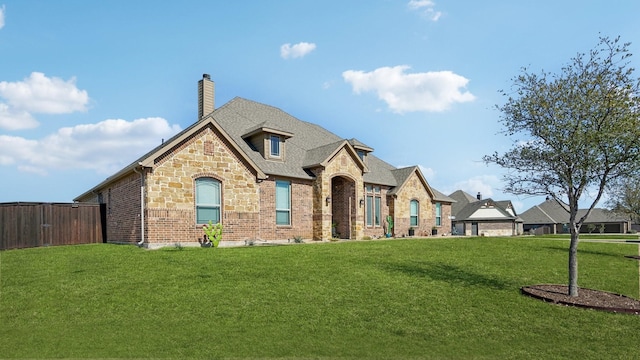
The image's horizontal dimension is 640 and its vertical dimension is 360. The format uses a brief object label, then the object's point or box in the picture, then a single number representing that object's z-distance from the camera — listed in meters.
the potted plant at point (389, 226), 29.25
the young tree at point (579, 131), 10.27
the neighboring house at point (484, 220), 57.16
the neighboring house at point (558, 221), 66.19
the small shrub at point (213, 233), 18.42
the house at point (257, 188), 17.88
